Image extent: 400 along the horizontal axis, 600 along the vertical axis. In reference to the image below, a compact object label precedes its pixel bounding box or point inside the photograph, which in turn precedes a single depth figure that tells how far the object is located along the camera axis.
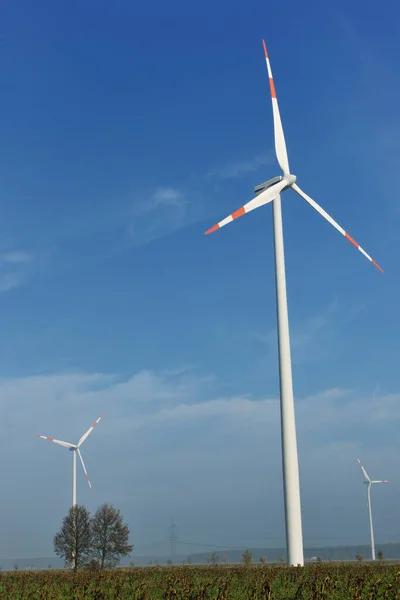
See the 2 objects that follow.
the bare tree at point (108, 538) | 73.25
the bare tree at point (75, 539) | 71.81
